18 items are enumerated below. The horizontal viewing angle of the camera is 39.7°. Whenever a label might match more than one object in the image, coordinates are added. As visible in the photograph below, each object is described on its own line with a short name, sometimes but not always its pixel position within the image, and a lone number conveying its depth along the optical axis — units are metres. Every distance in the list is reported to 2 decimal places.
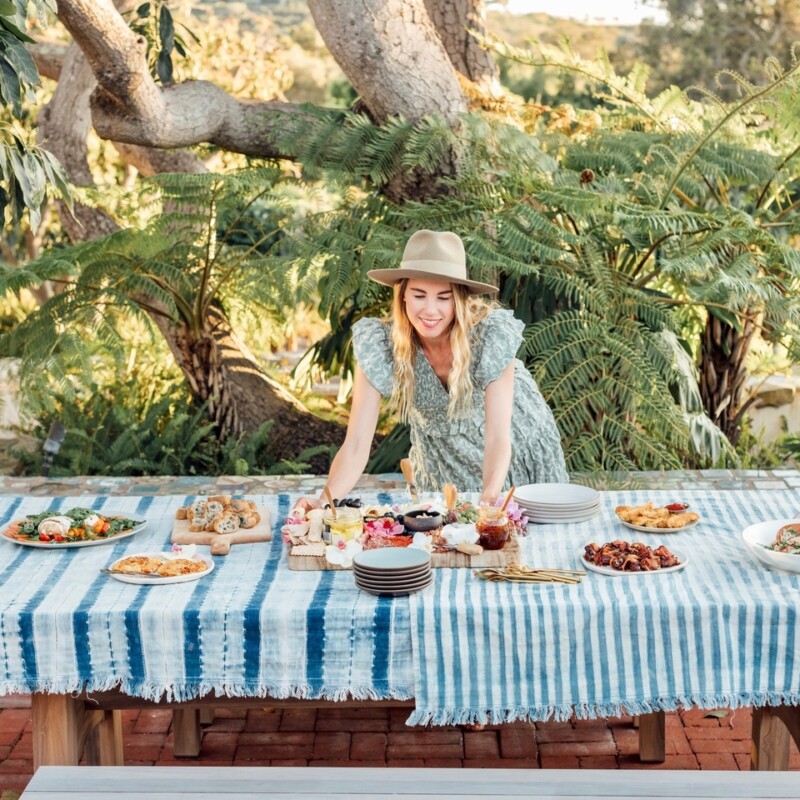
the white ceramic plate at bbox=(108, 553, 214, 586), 2.55
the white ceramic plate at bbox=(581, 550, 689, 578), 2.56
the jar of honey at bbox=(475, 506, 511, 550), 2.66
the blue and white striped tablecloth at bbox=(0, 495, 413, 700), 2.41
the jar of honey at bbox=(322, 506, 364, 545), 2.71
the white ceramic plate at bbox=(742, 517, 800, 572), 2.55
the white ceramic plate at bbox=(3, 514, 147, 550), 2.82
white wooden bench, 2.24
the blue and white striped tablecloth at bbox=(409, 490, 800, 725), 2.39
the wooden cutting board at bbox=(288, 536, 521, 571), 2.64
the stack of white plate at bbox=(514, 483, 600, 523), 3.01
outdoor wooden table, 2.40
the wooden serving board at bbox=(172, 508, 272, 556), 2.78
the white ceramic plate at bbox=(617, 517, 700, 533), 2.87
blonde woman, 3.26
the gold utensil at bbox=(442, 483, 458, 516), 2.89
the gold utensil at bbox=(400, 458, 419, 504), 2.88
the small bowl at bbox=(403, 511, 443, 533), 2.76
